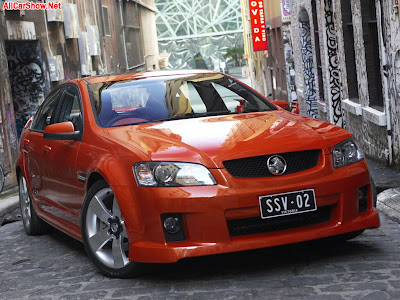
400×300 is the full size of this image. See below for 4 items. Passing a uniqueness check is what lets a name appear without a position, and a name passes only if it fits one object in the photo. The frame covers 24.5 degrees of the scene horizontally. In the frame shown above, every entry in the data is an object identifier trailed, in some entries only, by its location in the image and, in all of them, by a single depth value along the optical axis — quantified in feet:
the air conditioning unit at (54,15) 78.18
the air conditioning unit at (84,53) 92.53
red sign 116.88
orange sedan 18.42
